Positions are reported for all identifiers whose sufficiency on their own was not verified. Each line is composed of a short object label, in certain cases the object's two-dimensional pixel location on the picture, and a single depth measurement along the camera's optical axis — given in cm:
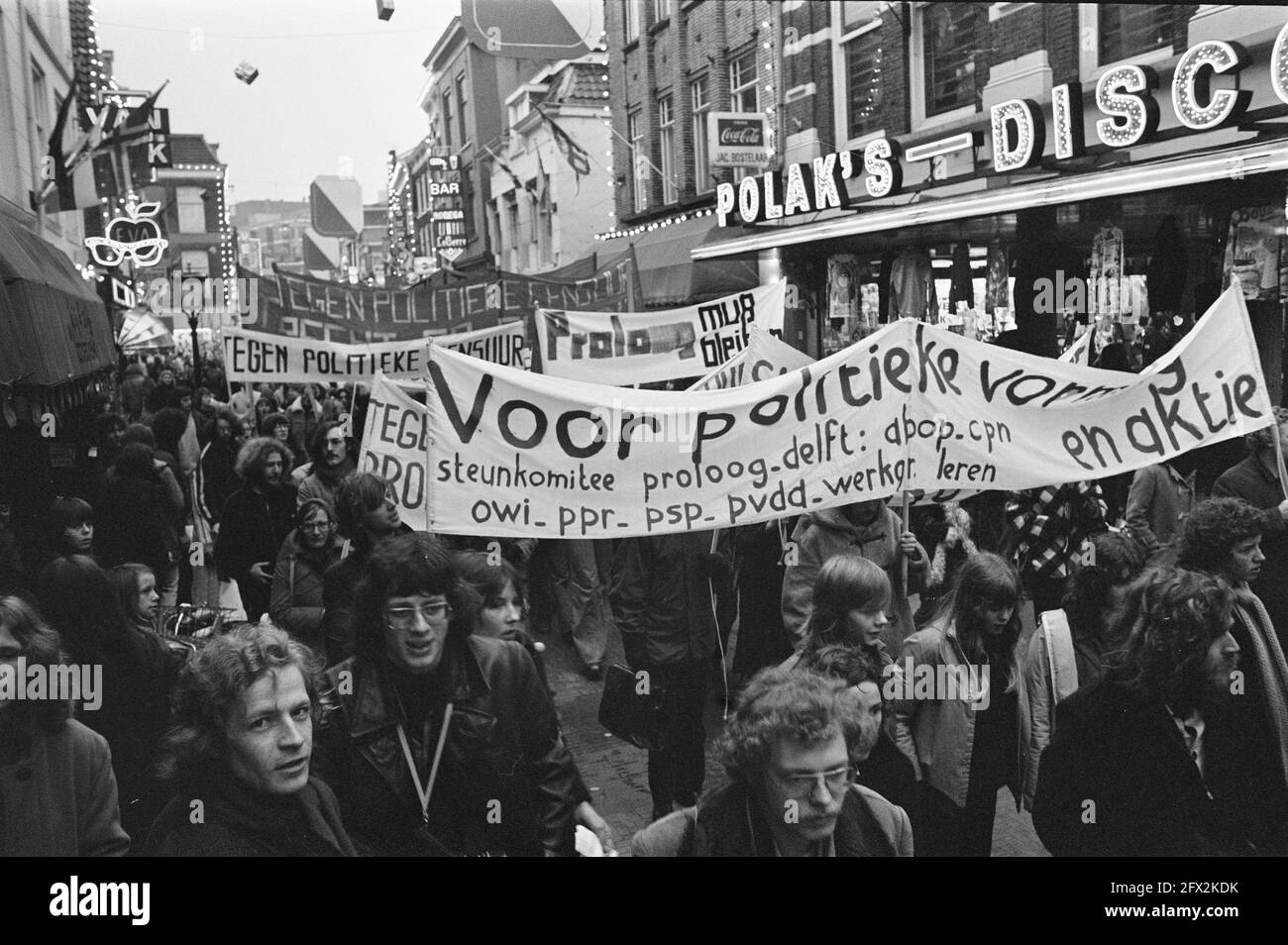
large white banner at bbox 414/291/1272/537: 464
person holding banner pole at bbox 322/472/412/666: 500
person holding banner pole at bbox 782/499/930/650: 550
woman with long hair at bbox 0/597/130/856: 394
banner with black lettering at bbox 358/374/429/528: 486
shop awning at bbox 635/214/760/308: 1683
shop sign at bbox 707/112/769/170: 1755
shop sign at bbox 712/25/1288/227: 925
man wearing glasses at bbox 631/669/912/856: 384
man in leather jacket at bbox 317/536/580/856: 416
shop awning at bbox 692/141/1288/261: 856
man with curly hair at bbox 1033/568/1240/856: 421
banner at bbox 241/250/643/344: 991
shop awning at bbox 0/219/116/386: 684
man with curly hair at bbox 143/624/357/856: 387
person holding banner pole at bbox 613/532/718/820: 565
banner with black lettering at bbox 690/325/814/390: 698
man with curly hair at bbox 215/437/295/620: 698
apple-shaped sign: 1599
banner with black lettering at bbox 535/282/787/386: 887
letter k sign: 1675
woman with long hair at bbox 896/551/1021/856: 447
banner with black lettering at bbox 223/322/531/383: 817
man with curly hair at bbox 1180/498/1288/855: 433
